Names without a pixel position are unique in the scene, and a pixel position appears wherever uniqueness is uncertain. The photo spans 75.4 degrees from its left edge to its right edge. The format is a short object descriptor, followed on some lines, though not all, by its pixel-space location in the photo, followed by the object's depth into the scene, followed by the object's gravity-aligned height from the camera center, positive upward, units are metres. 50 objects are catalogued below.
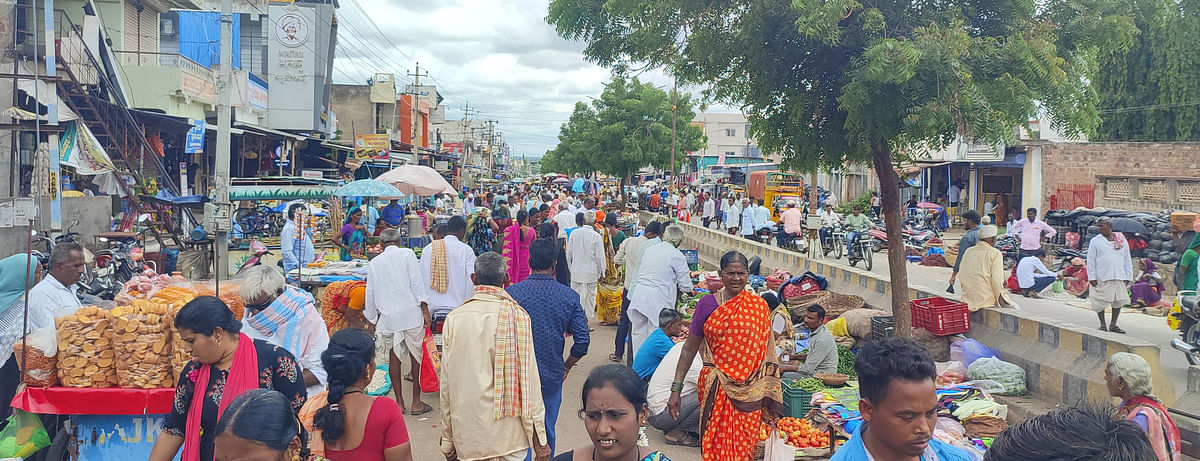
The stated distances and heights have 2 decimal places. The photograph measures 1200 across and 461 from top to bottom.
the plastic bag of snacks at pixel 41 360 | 4.61 -1.01
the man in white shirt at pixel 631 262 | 8.75 -0.73
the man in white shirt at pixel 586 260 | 10.04 -0.76
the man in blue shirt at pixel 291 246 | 11.43 -0.74
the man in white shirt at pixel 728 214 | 26.09 -0.33
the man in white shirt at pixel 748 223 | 23.81 -0.53
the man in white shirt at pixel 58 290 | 5.08 -0.67
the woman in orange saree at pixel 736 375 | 4.40 -0.98
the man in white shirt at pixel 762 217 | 23.86 -0.34
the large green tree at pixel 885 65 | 6.27 +1.26
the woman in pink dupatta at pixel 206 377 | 3.35 -0.80
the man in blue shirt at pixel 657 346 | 6.97 -1.28
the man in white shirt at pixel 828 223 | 20.51 -0.41
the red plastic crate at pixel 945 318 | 8.56 -1.20
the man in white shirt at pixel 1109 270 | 10.02 -0.74
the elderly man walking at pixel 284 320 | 4.62 -0.75
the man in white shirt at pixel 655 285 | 7.37 -0.78
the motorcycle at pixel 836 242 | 19.95 -0.90
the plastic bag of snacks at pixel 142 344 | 4.52 -0.89
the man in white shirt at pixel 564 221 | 13.91 -0.35
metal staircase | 14.88 +1.46
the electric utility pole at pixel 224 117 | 12.69 +1.29
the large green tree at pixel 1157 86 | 29.50 +5.14
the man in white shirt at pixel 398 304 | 6.89 -0.95
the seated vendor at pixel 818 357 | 7.36 -1.43
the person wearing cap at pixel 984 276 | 8.69 -0.73
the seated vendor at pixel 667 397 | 6.63 -1.68
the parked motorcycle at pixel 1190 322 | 7.41 -1.19
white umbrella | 16.36 +0.38
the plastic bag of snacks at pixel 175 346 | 4.55 -0.90
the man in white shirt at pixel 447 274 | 7.04 -0.68
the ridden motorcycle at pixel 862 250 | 17.56 -0.97
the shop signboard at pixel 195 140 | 18.73 +1.31
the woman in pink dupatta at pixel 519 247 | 10.70 -0.65
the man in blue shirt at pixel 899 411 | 2.52 -0.67
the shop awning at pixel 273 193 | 14.71 +0.05
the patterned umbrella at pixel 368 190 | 15.59 +0.16
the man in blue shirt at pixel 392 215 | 16.89 -0.37
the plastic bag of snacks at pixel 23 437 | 4.77 -1.52
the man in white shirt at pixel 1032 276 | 14.11 -1.19
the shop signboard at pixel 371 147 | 33.12 +2.21
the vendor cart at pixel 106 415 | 4.58 -1.34
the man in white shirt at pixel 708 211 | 30.58 -0.25
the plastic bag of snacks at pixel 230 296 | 5.33 -0.70
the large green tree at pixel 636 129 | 45.84 +4.44
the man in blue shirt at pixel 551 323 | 4.73 -0.75
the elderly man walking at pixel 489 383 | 3.94 -0.94
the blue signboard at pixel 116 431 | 4.68 -1.44
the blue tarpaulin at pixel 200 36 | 21.30 +4.41
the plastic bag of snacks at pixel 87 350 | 4.59 -0.94
